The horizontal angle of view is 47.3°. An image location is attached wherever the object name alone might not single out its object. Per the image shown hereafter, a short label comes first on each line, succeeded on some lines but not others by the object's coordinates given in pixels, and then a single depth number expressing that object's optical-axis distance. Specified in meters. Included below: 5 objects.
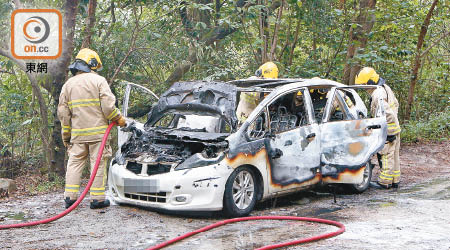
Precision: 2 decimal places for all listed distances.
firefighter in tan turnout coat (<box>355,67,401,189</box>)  8.34
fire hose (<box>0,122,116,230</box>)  5.71
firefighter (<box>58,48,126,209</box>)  6.59
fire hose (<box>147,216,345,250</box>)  4.76
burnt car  5.97
